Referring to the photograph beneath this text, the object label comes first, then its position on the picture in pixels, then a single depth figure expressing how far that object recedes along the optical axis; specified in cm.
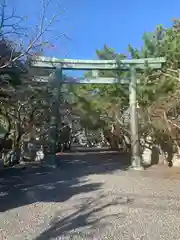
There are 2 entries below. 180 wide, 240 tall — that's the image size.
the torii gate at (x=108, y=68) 675
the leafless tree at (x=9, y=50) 290
